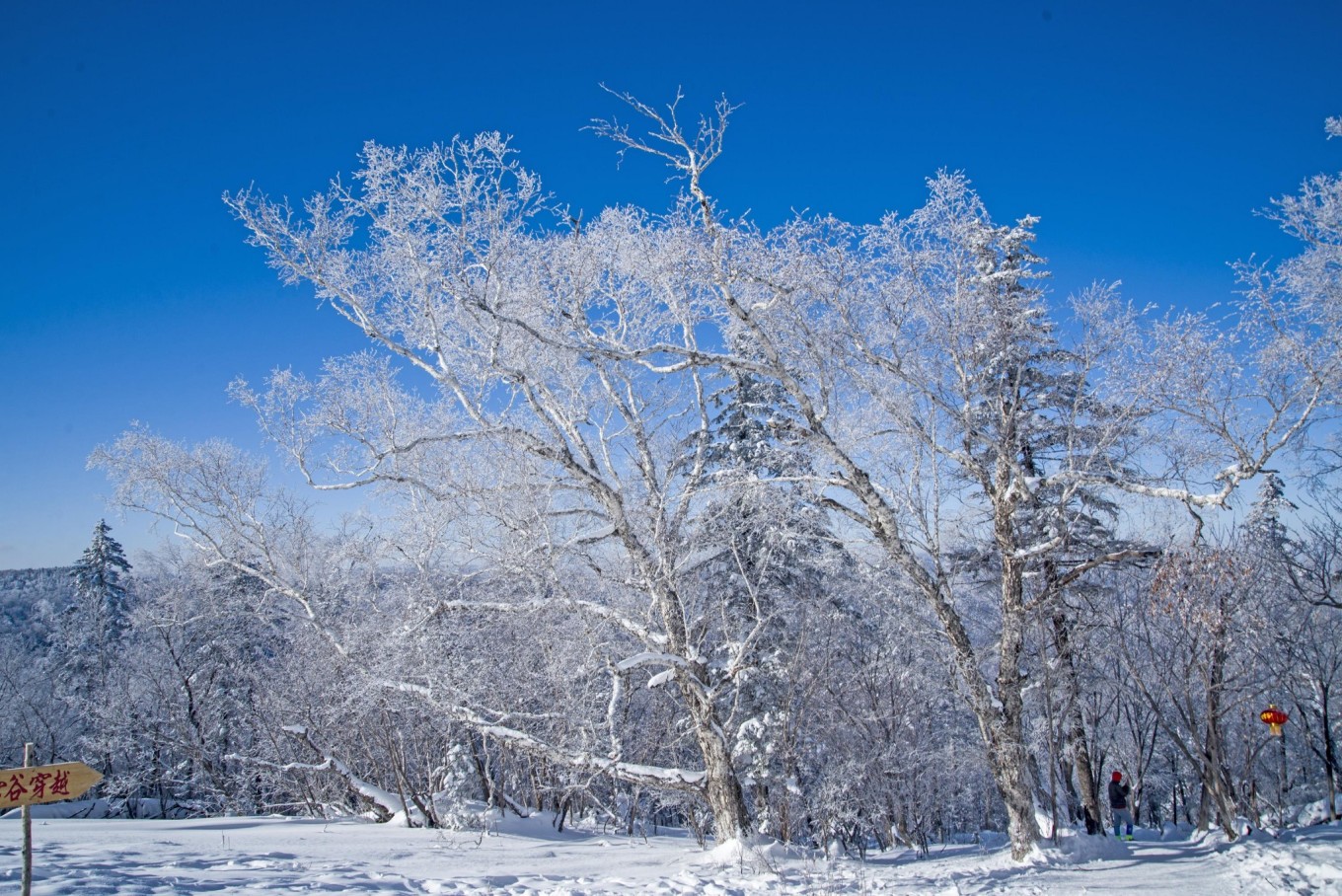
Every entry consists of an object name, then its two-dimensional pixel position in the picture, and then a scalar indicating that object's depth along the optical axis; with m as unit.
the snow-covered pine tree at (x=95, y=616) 28.83
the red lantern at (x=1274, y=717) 11.95
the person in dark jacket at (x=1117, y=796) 18.32
